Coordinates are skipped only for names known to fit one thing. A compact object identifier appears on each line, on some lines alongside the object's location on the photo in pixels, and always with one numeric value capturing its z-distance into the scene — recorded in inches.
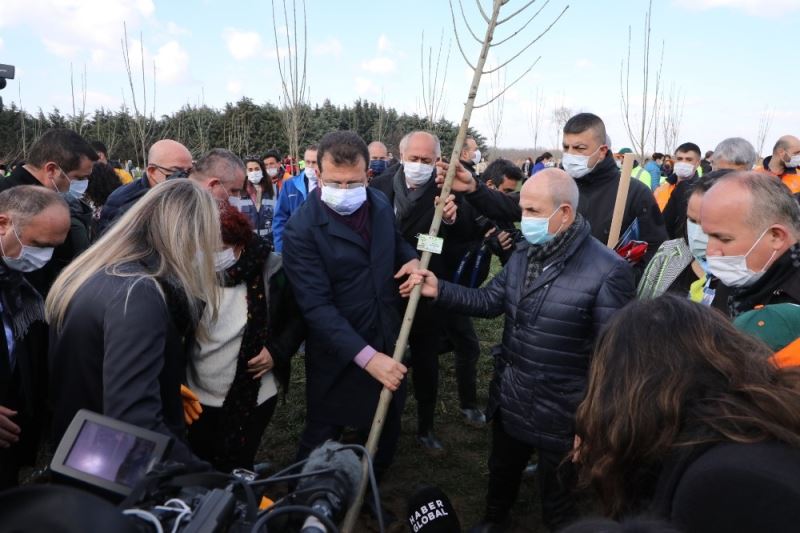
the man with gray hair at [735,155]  199.6
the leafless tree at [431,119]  539.7
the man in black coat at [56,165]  161.5
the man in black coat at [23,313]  101.7
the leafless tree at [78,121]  627.5
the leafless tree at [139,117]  477.1
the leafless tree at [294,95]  375.2
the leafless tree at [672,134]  741.3
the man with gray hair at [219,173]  145.4
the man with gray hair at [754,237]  81.3
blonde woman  71.4
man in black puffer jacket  106.3
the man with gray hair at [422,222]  156.5
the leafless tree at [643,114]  431.7
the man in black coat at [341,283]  118.0
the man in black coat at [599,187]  163.3
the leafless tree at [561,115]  1102.5
